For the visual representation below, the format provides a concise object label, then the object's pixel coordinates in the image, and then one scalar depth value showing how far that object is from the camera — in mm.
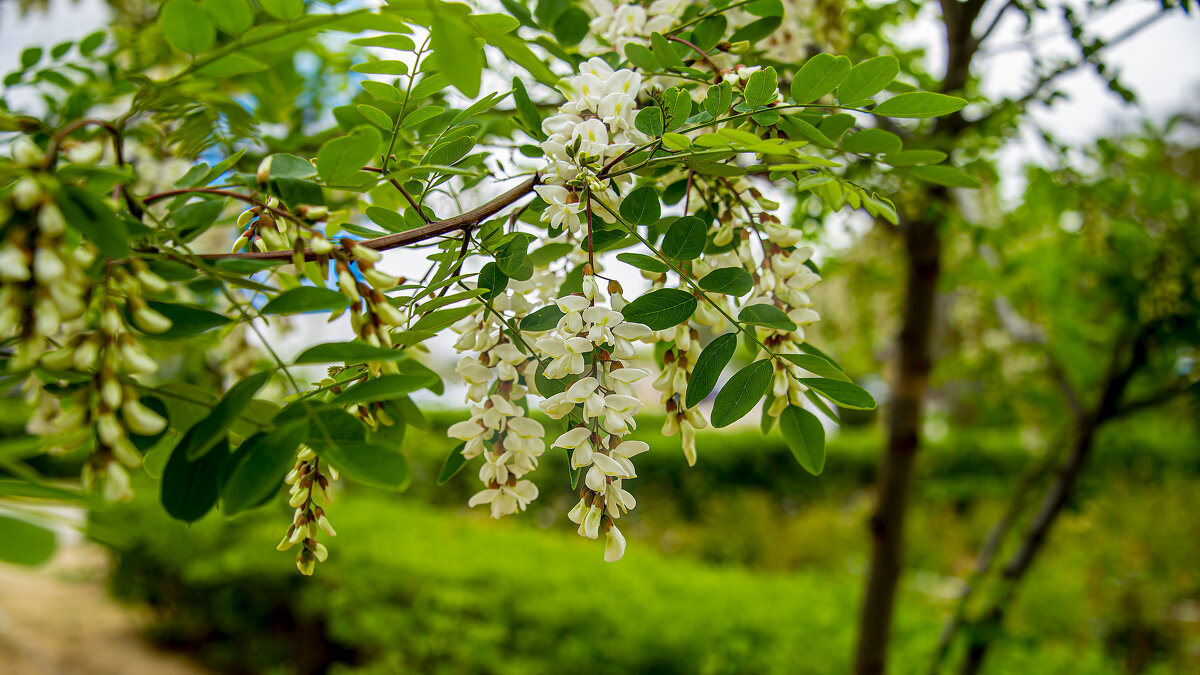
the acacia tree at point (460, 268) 451
